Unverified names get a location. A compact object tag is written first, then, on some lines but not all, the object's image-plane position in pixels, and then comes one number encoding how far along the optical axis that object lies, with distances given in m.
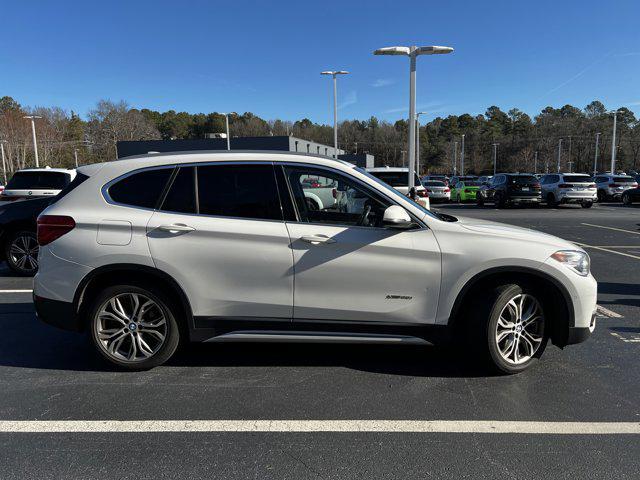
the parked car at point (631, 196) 26.80
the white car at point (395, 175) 17.16
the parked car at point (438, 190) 28.20
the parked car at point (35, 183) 10.24
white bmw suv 3.76
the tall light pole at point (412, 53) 16.38
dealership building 57.44
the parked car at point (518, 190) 24.25
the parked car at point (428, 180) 29.56
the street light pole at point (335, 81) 31.26
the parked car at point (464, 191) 29.98
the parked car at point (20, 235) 7.80
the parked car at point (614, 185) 29.91
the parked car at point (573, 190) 24.38
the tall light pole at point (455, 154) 105.14
